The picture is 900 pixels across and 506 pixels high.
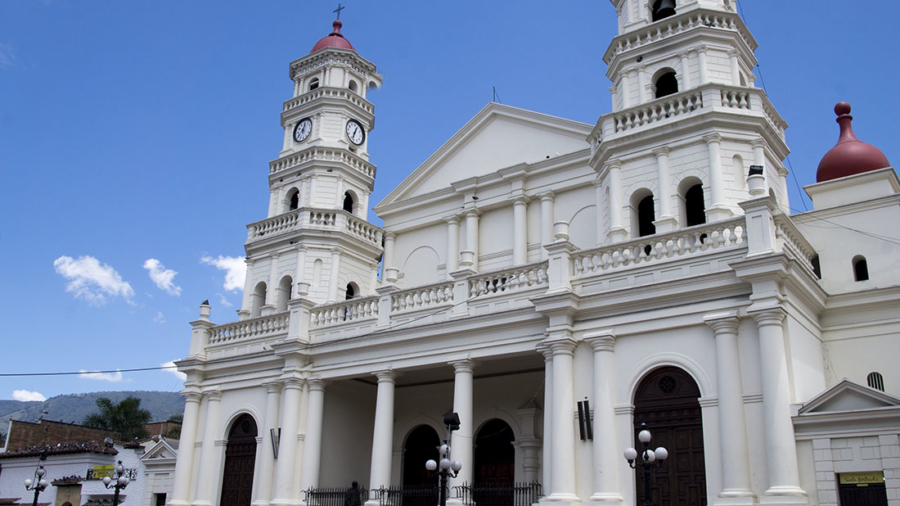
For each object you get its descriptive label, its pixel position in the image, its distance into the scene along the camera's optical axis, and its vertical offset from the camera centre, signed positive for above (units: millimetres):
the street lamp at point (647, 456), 15906 +1174
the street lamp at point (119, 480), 22022 +611
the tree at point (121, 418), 70938 +7211
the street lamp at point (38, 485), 24594 +501
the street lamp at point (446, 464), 17266 +1001
